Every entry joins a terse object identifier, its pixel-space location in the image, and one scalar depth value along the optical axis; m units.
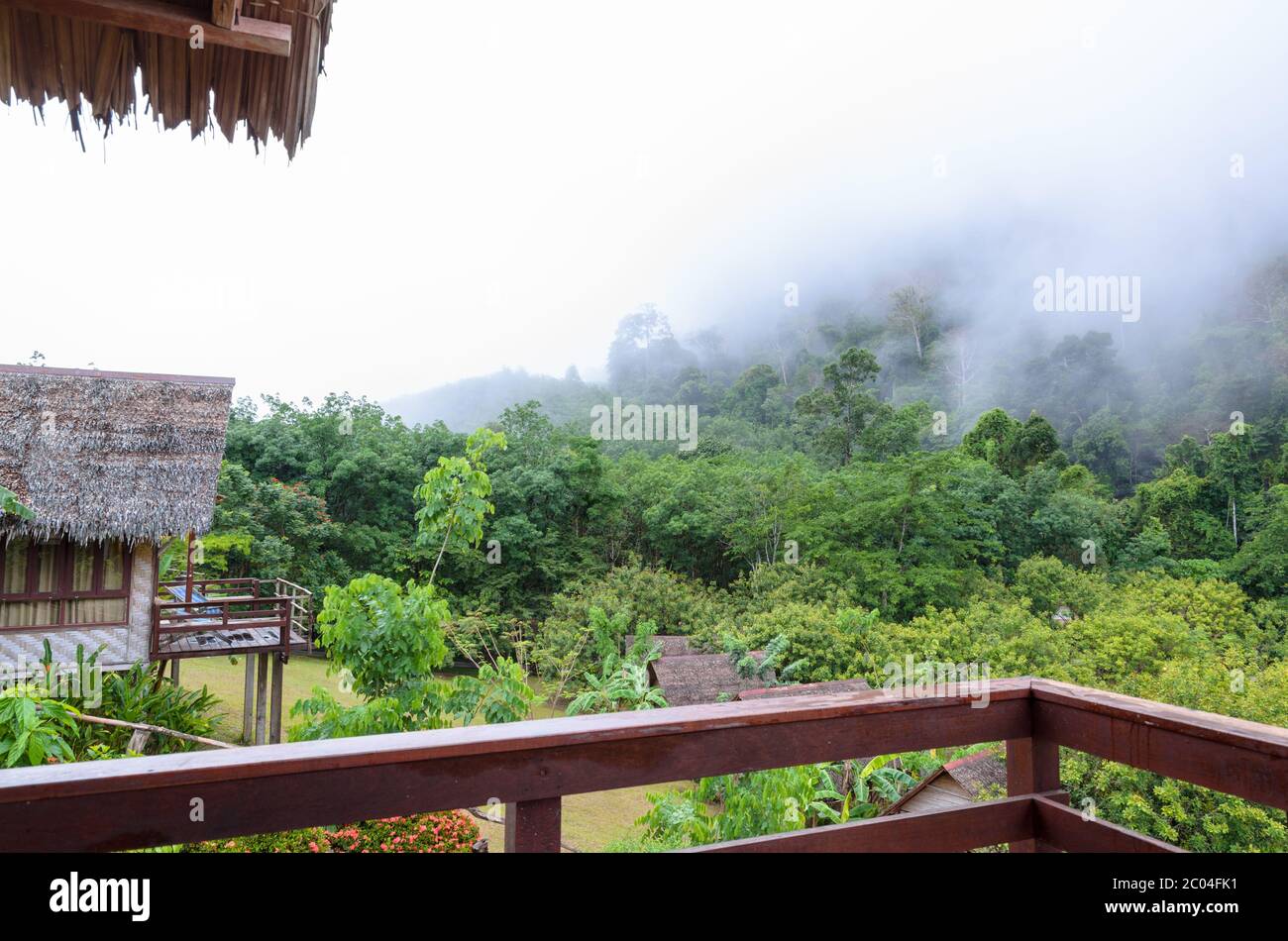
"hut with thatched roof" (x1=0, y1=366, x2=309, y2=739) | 8.08
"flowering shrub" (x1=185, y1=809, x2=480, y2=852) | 4.84
